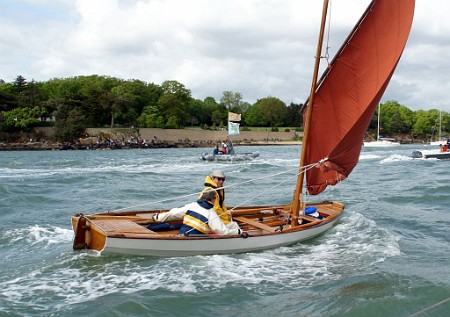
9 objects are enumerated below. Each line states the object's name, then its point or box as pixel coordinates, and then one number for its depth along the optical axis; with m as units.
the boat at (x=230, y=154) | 45.44
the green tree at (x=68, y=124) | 89.53
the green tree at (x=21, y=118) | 87.50
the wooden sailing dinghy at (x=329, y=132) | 10.14
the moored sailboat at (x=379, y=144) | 95.94
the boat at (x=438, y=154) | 41.81
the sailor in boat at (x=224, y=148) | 46.91
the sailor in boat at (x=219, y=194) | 10.59
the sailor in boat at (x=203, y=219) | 10.13
